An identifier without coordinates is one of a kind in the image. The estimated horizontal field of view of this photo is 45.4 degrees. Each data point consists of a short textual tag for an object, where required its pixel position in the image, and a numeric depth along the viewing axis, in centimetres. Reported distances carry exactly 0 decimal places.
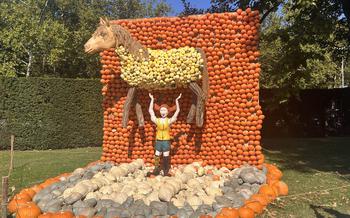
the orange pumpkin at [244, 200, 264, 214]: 686
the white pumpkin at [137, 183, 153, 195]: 739
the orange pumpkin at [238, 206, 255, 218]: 656
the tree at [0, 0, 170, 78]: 2234
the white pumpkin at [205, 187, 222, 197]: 750
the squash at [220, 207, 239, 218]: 648
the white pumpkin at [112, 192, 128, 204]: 693
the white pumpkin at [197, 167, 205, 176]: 887
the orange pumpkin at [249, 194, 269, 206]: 721
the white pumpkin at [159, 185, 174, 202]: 696
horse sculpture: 903
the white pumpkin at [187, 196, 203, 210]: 682
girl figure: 877
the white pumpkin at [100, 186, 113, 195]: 734
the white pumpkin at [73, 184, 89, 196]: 700
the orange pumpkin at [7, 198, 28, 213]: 693
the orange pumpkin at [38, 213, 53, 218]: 629
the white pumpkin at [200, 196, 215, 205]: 702
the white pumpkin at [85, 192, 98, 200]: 700
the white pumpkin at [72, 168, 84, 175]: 850
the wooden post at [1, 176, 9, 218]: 495
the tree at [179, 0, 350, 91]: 1125
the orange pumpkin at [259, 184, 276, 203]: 762
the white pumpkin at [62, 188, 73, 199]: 705
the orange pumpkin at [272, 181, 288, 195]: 809
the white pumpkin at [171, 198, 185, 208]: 685
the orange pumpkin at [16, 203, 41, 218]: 650
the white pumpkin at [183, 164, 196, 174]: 883
